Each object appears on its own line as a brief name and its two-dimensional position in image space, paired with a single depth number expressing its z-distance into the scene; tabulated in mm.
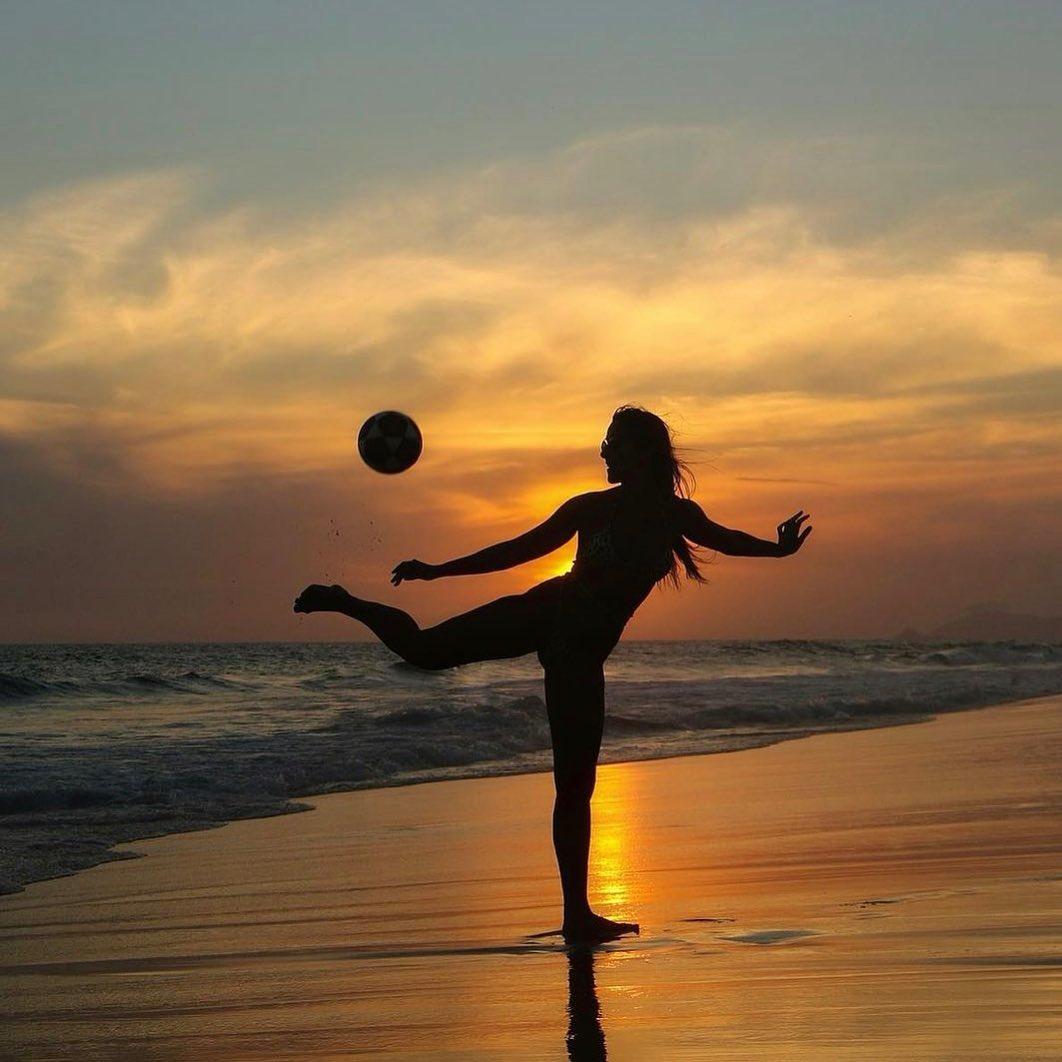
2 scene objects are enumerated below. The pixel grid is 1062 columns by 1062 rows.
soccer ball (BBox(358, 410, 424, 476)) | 8969
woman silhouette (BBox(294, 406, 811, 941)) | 6473
